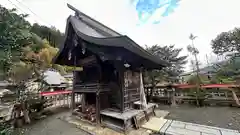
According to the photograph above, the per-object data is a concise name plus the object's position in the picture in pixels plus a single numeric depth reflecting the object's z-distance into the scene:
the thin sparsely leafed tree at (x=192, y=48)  14.75
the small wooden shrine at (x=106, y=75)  3.79
